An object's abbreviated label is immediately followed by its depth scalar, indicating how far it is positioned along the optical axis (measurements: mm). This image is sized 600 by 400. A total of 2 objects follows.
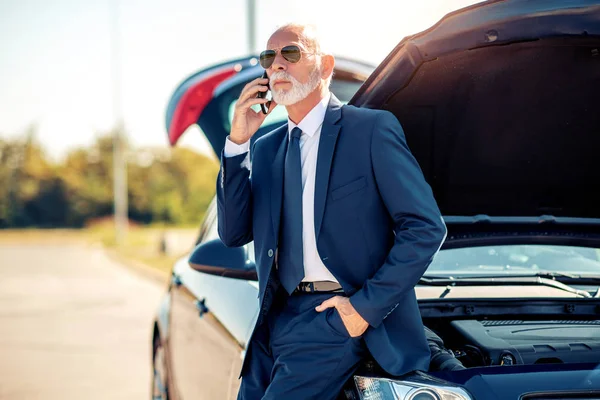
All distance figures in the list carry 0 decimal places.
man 2371
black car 2562
